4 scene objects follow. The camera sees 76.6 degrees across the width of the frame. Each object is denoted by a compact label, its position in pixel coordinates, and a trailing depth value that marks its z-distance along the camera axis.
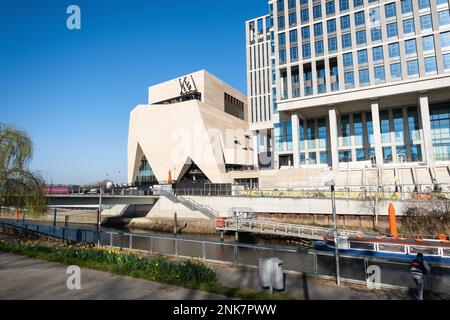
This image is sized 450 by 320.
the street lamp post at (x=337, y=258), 8.87
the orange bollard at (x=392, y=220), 25.12
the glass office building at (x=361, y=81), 42.12
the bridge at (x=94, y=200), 41.94
